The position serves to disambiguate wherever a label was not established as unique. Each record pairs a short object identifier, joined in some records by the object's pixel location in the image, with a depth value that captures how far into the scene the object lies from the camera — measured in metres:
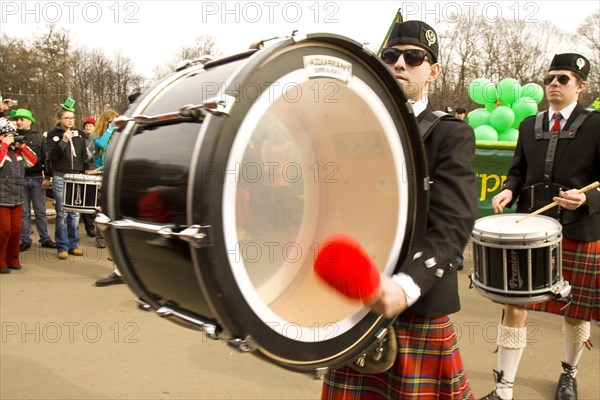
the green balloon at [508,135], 8.46
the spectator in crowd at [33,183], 6.82
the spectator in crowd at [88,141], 7.10
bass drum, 1.17
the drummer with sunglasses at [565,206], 3.01
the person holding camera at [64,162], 6.56
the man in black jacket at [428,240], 1.62
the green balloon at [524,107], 9.00
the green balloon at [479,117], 9.05
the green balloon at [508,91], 9.20
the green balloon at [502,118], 8.55
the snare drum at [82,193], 5.60
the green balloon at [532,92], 9.49
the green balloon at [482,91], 9.36
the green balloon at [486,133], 8.22
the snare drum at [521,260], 2.57
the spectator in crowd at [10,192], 5.92
